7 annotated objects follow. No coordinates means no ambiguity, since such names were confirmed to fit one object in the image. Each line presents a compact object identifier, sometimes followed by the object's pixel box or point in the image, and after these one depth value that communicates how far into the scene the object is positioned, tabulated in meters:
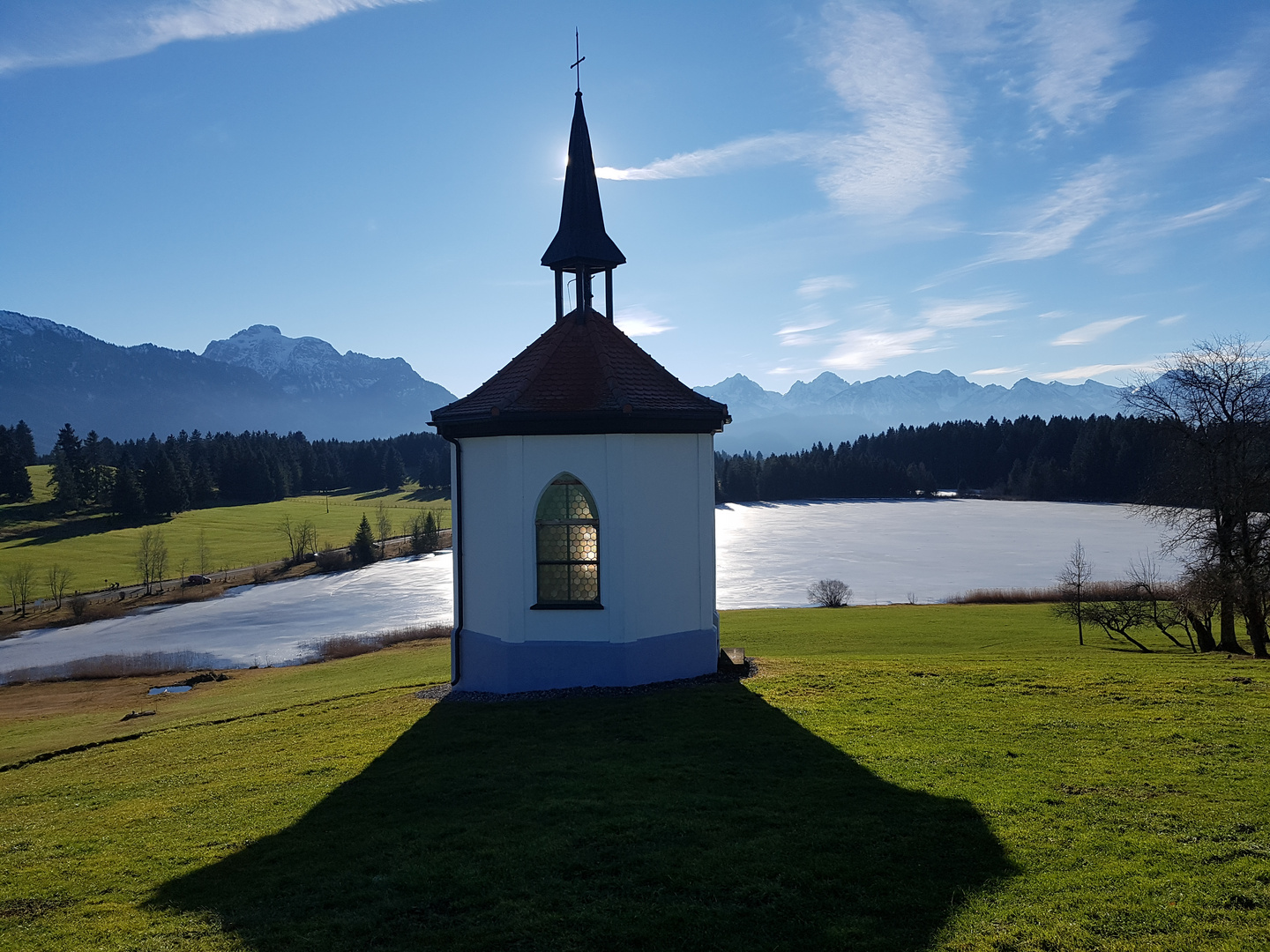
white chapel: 15.66
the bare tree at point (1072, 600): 33.75
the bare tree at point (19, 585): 62.90
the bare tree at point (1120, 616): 31.00
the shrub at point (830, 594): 51.18
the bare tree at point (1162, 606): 29.03
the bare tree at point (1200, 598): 23.59
